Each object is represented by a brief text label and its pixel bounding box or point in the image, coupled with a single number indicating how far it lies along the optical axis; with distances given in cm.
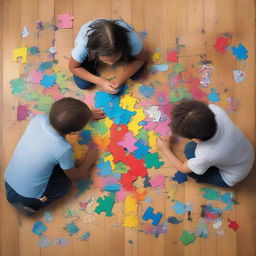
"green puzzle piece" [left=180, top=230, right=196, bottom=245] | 155
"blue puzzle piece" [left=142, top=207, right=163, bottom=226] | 156
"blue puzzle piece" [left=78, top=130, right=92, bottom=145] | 159
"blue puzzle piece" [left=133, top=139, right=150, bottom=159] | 156
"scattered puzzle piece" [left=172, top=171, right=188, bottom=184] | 155
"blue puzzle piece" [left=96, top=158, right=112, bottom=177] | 157
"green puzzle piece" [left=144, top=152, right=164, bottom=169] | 156
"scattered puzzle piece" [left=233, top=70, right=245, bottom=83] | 156
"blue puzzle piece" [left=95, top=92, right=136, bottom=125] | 157
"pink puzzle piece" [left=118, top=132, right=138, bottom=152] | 156
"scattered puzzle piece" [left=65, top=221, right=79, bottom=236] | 159
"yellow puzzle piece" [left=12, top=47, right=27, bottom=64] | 164
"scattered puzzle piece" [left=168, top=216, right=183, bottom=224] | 155
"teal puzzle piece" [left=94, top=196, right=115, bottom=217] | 157
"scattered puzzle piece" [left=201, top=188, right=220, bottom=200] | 154
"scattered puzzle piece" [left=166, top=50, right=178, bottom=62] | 159
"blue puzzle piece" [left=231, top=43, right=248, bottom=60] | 156
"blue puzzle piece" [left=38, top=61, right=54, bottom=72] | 163
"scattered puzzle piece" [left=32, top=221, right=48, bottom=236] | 161
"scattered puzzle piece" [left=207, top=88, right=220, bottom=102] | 155
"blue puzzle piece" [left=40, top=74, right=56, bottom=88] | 162
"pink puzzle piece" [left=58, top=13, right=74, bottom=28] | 164
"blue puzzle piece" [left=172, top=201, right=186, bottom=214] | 155
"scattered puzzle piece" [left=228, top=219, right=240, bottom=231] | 154
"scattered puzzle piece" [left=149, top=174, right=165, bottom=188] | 156
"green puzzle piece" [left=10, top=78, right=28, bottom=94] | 164
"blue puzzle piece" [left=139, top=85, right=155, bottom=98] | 158
